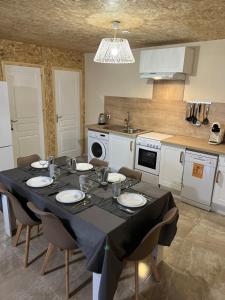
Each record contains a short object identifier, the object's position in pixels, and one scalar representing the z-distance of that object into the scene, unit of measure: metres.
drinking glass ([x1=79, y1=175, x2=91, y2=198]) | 2.09
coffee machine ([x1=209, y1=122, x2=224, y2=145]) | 3.34
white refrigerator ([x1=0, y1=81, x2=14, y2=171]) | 3.53
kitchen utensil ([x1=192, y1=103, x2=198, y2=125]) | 3.68
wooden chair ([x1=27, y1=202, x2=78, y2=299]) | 1.70
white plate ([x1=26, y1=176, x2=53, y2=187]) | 2.18
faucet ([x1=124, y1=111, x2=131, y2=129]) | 4.62
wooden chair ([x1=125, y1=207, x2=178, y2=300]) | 1.65
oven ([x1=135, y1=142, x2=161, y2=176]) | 3.71
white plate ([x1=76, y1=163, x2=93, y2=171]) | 2.60
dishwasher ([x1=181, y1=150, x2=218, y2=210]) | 3.12
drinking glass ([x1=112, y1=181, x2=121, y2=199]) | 1.96
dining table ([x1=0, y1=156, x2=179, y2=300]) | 1.55
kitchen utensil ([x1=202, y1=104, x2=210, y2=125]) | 3.57
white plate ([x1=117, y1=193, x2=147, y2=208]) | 1.87
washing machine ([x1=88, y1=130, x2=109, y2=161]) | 4.43
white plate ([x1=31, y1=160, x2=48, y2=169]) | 2.60
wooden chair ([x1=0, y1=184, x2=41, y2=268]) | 2.04
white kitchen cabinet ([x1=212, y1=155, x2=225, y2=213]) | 3.02
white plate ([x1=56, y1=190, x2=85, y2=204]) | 1.91
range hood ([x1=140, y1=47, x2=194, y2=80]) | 3.34
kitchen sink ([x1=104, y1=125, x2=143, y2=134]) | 4.24
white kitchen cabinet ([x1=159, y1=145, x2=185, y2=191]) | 3.41
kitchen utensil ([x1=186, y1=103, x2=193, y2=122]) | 3.74
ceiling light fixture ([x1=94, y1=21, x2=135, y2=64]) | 2.13
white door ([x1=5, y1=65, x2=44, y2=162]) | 4.18
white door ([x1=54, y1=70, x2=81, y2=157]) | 4.88
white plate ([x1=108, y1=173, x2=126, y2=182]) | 2.36
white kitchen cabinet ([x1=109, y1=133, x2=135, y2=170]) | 4.03
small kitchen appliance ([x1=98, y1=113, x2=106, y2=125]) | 4.93
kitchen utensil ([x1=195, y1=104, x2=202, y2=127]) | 3.66
